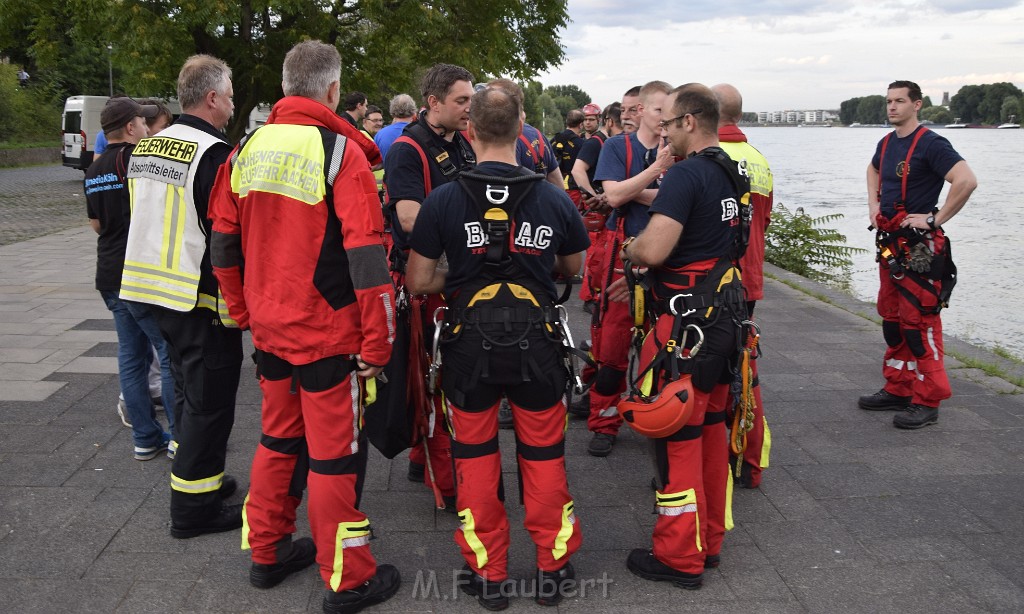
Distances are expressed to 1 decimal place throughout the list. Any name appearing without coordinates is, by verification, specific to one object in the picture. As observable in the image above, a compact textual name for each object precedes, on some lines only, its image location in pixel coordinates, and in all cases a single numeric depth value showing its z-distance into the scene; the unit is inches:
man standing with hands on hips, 209.6
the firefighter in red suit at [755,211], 174.2
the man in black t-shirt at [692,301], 135.3
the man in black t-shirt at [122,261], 178.4
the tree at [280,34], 521.0
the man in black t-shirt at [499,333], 125.1
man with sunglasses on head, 192.2
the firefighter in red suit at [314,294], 121.1
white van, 975.0
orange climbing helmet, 132.4
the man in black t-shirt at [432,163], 155.6
